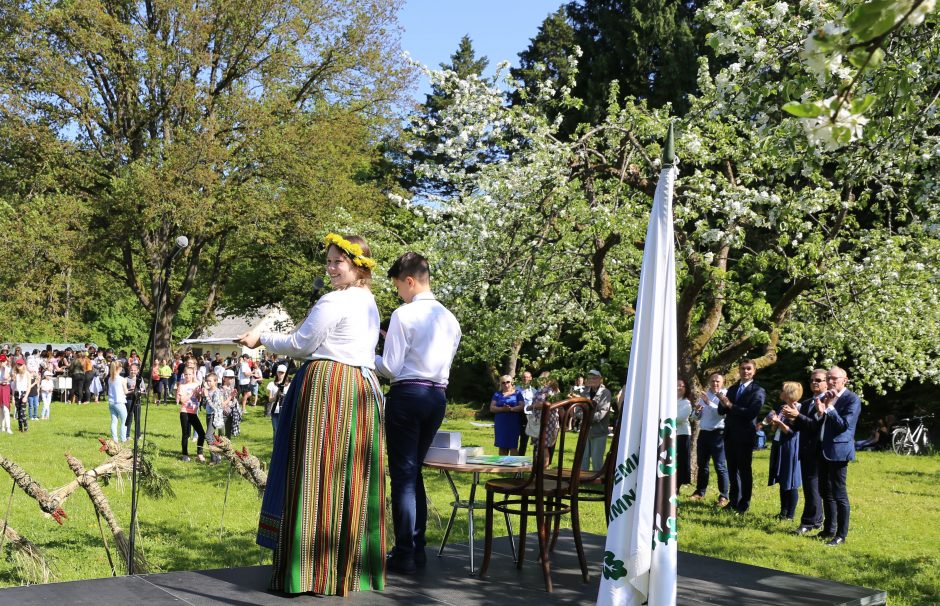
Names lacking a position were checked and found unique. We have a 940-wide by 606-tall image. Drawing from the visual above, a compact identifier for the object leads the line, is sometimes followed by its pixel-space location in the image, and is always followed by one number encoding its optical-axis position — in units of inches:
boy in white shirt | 197.5
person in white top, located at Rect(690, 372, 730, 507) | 434.3
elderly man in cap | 463.2
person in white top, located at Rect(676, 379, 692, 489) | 434.6
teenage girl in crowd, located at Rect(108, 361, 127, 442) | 645.3
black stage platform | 175.3
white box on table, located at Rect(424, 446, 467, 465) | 211.8
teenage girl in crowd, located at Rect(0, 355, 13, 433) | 694.5
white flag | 140.6
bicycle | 770.8
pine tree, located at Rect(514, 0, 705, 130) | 1072.2
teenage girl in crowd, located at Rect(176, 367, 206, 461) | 578.6
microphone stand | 197.6
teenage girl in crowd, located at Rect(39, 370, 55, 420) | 855.1
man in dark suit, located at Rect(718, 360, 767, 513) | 401.4
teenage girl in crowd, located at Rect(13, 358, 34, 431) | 748.6
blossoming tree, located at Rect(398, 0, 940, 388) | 341.4
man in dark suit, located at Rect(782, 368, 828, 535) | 348.5
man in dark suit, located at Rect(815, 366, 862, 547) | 327.6
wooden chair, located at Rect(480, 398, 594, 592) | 197.3
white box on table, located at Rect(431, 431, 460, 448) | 215.5
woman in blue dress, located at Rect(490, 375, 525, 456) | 530.6
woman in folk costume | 176.6
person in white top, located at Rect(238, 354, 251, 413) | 1076.5
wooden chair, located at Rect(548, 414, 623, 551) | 211.3
